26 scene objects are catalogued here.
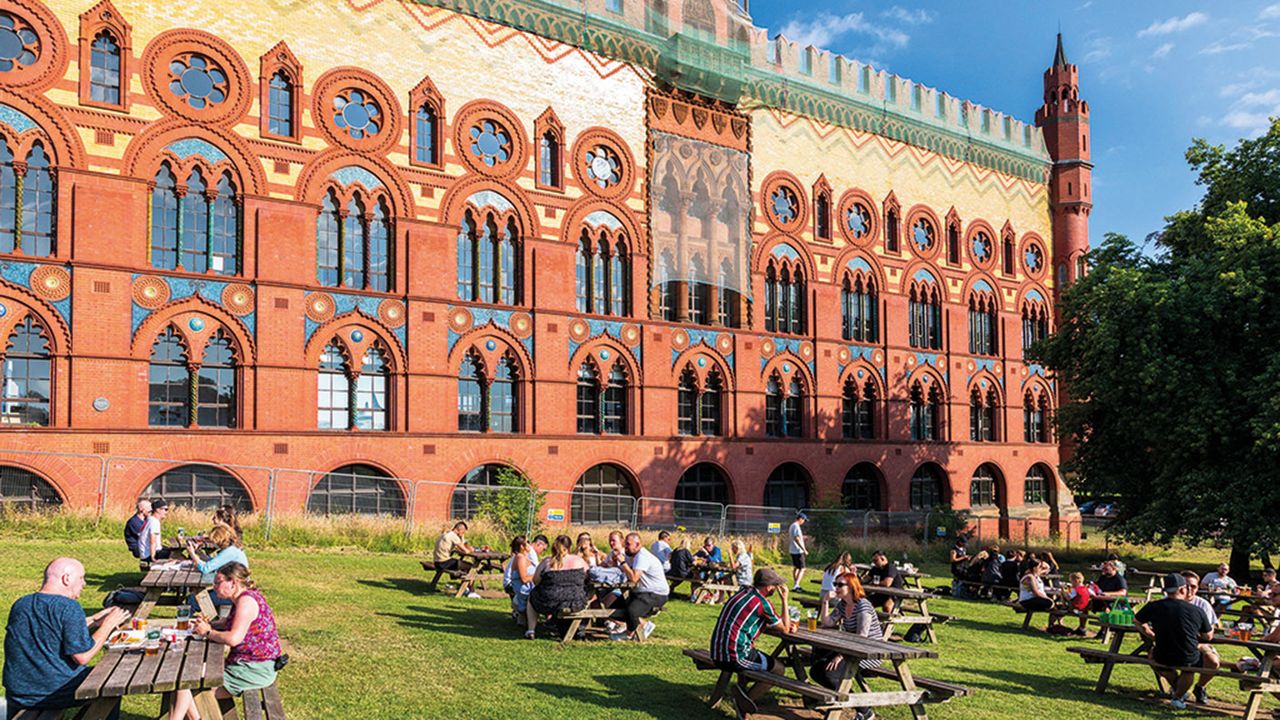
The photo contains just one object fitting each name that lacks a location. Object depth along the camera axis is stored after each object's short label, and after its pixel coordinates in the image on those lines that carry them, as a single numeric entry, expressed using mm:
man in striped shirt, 10141
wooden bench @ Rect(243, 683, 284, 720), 8156
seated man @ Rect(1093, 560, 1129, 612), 18625
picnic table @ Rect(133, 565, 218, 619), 12171
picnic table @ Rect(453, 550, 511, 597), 17703
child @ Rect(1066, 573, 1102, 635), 17812
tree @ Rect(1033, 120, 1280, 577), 27578
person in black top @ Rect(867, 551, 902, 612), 17797
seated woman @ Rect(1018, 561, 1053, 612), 18219
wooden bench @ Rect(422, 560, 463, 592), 17828
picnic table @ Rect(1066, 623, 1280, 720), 11438
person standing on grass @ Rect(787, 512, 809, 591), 24609
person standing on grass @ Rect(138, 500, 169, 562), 16219
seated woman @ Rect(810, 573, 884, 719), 10562
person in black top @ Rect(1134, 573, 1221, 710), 12188
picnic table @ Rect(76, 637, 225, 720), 7188
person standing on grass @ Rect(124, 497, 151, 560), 16328
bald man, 7430
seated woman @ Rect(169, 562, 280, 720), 8562
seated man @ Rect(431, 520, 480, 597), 17895
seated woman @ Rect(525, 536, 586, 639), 13570
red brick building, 25062
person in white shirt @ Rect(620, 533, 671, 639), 14148
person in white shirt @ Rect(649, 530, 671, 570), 19797
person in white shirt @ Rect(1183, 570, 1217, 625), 13820
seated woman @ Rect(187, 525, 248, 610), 12891
